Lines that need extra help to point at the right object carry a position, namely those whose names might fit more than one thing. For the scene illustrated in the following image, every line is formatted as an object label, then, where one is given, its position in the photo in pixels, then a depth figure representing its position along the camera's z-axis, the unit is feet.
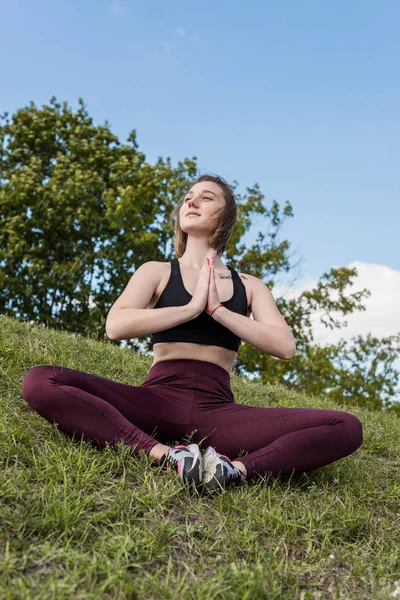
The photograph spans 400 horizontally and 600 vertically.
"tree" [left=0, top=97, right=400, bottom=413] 57.93
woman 12.19
